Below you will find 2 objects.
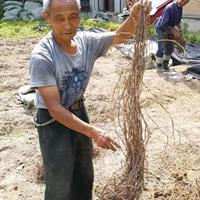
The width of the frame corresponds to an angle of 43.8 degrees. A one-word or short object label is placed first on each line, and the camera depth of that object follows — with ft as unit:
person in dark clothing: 15.41
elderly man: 4.79
